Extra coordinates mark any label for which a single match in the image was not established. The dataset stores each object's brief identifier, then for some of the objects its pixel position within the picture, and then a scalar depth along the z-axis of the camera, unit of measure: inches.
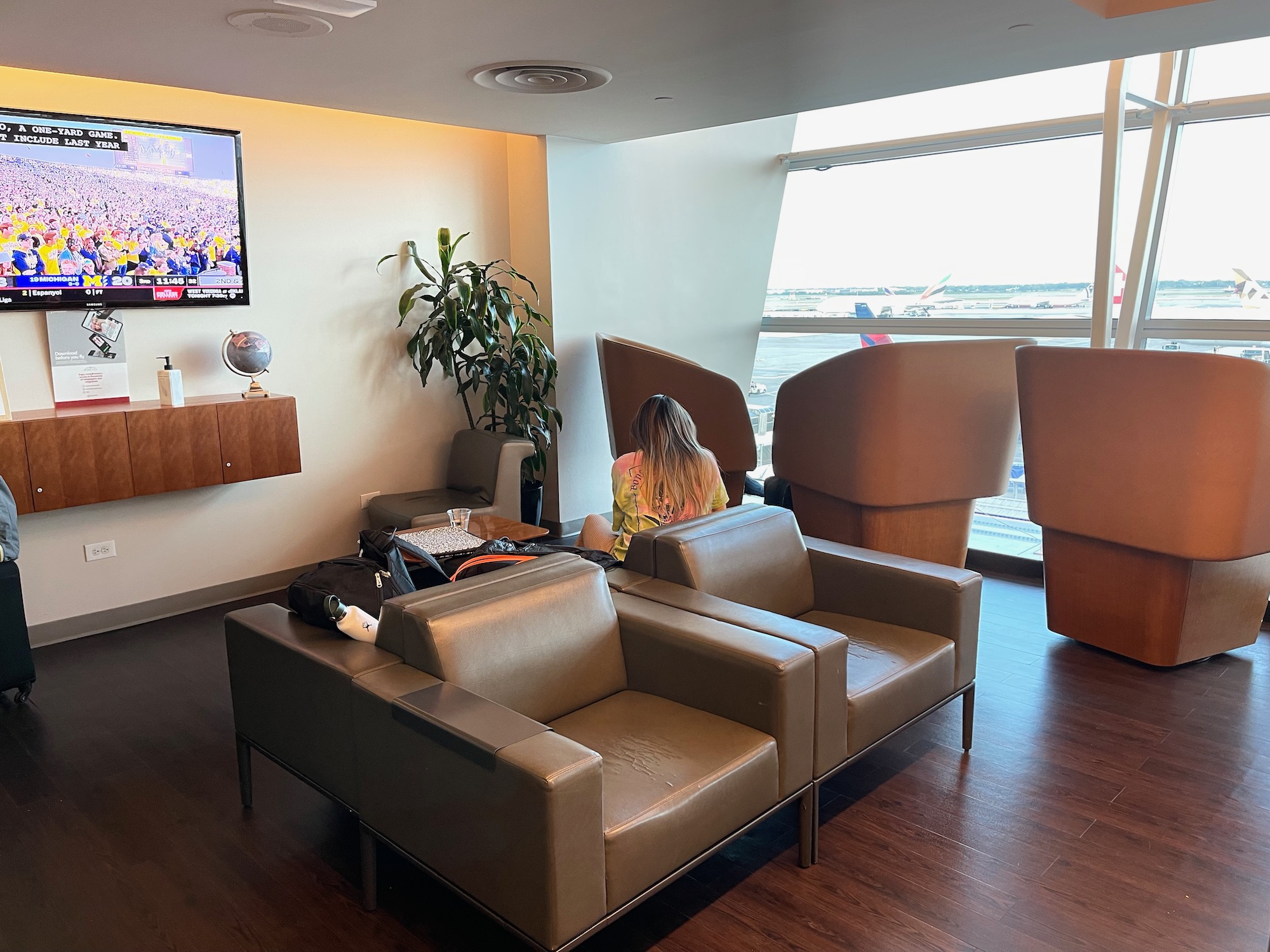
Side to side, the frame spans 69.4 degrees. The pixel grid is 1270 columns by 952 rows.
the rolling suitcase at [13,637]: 137.6
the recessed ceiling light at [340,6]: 112.7
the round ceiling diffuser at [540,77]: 149.6
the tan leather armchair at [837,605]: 102.3
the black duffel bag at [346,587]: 100.3
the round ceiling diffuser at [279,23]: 117.0
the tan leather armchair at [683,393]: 215.0
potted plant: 209.0
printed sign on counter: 164.6
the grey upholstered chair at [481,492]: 201.8
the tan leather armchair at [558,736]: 73.9
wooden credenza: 153.3
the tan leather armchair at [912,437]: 177.3
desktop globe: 181.9
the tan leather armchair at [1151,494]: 137.4
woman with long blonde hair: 131.7
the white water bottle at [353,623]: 96.6
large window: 180.2
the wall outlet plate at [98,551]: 172.2
